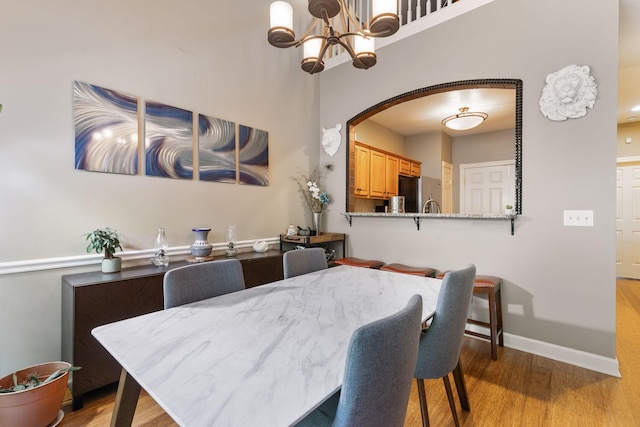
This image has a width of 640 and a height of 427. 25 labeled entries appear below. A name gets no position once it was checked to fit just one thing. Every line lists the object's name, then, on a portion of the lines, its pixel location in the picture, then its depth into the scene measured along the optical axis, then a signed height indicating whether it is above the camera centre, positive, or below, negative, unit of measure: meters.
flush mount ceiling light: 4.01 +1.27
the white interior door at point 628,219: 4.92 -0.15
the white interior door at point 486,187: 5.52 +0.47
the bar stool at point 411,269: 2.80 -0.58
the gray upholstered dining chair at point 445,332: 1.29 -0.54
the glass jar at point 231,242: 2.79 -0.29
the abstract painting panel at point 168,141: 2.39 +0.60
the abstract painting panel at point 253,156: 3.03 +0.59
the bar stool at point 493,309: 2.32 -0.81
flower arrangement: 3.66 +0.27
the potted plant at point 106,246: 1.98 -0.23
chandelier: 1.59 +1.07
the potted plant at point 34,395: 1.38 -0.89
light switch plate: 2.21 -0.06
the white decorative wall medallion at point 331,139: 3.77 +0.93
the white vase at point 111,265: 2.01 -0.36
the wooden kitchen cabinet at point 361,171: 4.28 +0.60
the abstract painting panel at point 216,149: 2.72 +0.60
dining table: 0.66 -0.43
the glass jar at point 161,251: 2.27 -0.30
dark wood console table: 1.74 -0.61
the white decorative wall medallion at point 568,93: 2.21 +0.90
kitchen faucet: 5.17 +0.05
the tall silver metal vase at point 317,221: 3.62 -0.12
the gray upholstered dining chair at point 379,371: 0.71 -0.41
